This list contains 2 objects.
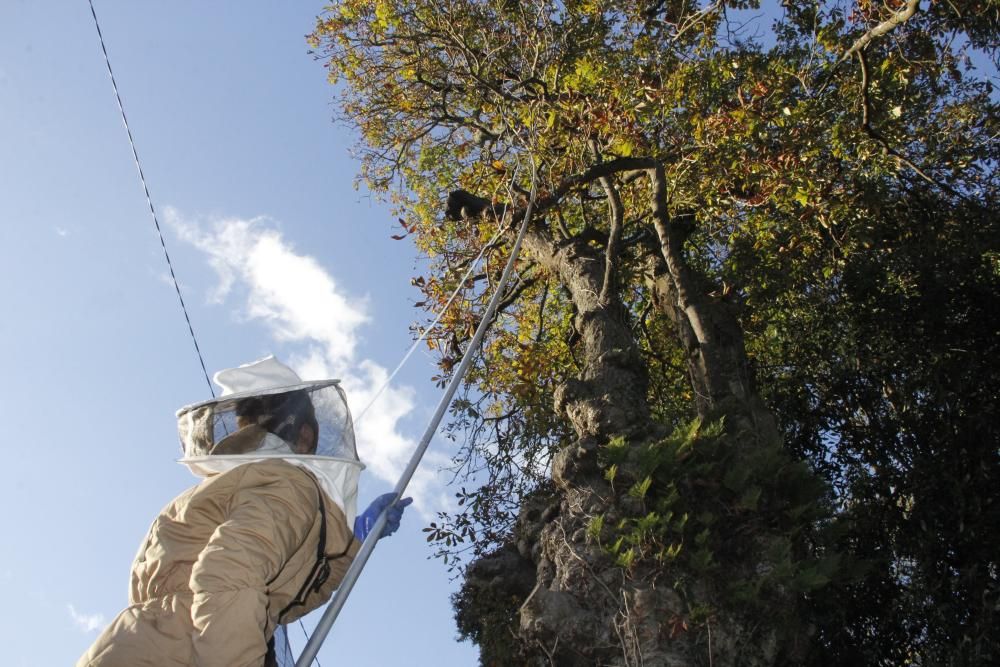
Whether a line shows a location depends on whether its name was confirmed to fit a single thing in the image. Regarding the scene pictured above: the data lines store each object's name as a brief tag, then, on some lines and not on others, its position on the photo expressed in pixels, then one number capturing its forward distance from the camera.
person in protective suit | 2.56
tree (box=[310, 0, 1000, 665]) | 4.66
